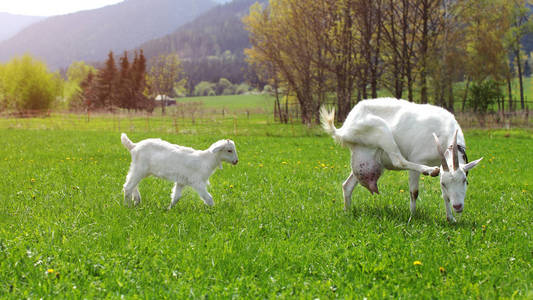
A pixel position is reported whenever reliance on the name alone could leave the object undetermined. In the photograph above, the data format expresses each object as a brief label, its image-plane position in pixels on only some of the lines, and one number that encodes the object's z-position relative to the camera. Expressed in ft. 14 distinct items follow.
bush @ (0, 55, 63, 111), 225.35
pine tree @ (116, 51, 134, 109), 263.49
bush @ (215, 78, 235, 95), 497.46
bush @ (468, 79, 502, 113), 116.16
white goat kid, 22.03
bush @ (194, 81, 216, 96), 488.85
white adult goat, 19.75
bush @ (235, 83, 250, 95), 493.36
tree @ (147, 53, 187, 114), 284.82
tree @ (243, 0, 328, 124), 106.22
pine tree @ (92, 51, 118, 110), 264.11
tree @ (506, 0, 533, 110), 140.46
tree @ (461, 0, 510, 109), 130.21
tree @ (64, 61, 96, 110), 287.14
